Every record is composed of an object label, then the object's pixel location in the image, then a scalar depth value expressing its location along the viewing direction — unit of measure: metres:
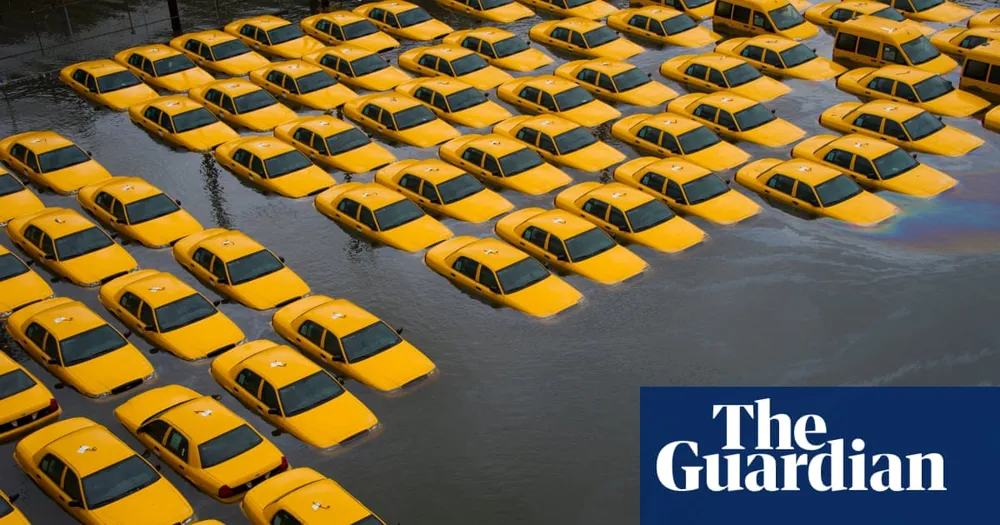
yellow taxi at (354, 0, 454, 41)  49.50
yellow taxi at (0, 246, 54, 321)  30.33
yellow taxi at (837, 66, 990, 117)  40.41
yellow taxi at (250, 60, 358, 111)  42.72
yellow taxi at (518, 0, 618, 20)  51.38
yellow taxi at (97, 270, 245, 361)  28.43
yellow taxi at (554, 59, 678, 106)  42.25
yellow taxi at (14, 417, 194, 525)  22.69
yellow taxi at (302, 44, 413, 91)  44.41
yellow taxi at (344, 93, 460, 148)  39.59
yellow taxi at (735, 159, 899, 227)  33.59
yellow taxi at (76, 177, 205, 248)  33.66
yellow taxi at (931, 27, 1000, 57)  44.59
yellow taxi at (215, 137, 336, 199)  36.44
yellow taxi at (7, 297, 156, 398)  27.11
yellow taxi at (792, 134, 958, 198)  35.03
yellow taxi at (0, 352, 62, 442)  25.59
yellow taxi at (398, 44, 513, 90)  44.22
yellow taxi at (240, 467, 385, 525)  21.72
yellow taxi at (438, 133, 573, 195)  36.16
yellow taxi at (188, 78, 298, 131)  41.06
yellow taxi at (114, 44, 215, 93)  44.75
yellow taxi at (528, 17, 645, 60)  46.94
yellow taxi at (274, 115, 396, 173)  37.84
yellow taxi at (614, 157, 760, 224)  34.03
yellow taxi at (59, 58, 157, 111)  43.22
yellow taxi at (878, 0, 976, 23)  49.25
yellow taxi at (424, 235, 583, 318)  29.95
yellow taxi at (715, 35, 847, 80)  44.09
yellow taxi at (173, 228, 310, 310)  30.50
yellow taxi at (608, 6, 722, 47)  47.96
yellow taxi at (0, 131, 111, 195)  37.00
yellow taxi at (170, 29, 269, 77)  46.06
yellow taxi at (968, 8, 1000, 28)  46.94
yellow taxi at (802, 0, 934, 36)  47.53
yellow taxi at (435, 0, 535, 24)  51.16
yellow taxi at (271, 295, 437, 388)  27.11
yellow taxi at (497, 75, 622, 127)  40.75
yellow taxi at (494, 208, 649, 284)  31.30
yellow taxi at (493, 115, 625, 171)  37.56
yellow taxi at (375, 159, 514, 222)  34.59
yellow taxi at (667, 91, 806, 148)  38.73
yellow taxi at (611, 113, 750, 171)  37.22
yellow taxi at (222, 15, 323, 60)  47.75
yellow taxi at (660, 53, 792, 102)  42.25
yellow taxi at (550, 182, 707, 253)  32.62
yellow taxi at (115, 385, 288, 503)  23.61
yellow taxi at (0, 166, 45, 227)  35.06
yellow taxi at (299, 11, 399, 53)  48.16
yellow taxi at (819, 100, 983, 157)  37.53
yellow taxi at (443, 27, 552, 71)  46.06
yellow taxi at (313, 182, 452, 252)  33.19
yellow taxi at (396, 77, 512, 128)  41.06
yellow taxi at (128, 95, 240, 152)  39.72
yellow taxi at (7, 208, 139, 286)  31.81
